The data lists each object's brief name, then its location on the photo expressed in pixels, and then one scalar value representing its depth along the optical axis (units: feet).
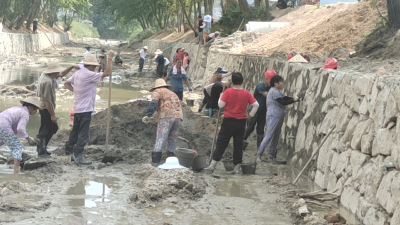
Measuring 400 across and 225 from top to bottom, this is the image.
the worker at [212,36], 82.84
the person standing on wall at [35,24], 175.01
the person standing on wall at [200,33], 88.58
